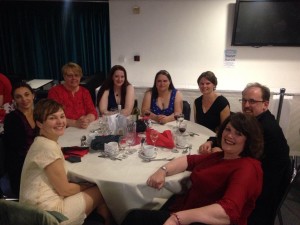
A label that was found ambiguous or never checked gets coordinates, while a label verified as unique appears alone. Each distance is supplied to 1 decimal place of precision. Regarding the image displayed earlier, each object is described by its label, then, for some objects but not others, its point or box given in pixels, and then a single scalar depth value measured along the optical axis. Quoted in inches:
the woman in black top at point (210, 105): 103.4
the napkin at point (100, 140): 74.3
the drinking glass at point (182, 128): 83.0
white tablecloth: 60.9
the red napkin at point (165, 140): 77.0
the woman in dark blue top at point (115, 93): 119.3
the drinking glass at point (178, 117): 92.5
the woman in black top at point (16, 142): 75.5
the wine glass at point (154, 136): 77.1
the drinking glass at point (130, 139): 78.4
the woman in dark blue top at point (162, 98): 114.2
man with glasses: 60.9
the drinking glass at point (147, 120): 91.1
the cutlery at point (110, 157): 70.3
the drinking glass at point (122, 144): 75.0
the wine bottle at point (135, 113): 90.9
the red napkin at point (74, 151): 72.2
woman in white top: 55.7
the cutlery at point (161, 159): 69.5
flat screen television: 131.7
